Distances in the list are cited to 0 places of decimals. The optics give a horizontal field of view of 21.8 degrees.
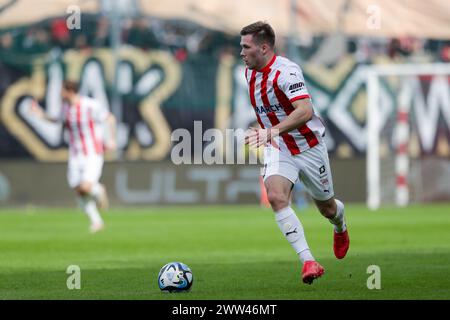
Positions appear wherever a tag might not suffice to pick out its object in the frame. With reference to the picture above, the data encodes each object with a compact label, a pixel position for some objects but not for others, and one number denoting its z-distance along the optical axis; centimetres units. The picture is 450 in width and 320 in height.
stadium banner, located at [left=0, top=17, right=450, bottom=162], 2641
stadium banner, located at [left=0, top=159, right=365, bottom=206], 2552
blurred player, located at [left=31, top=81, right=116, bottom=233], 2023
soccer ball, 964
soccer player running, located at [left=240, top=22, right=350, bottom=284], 998
